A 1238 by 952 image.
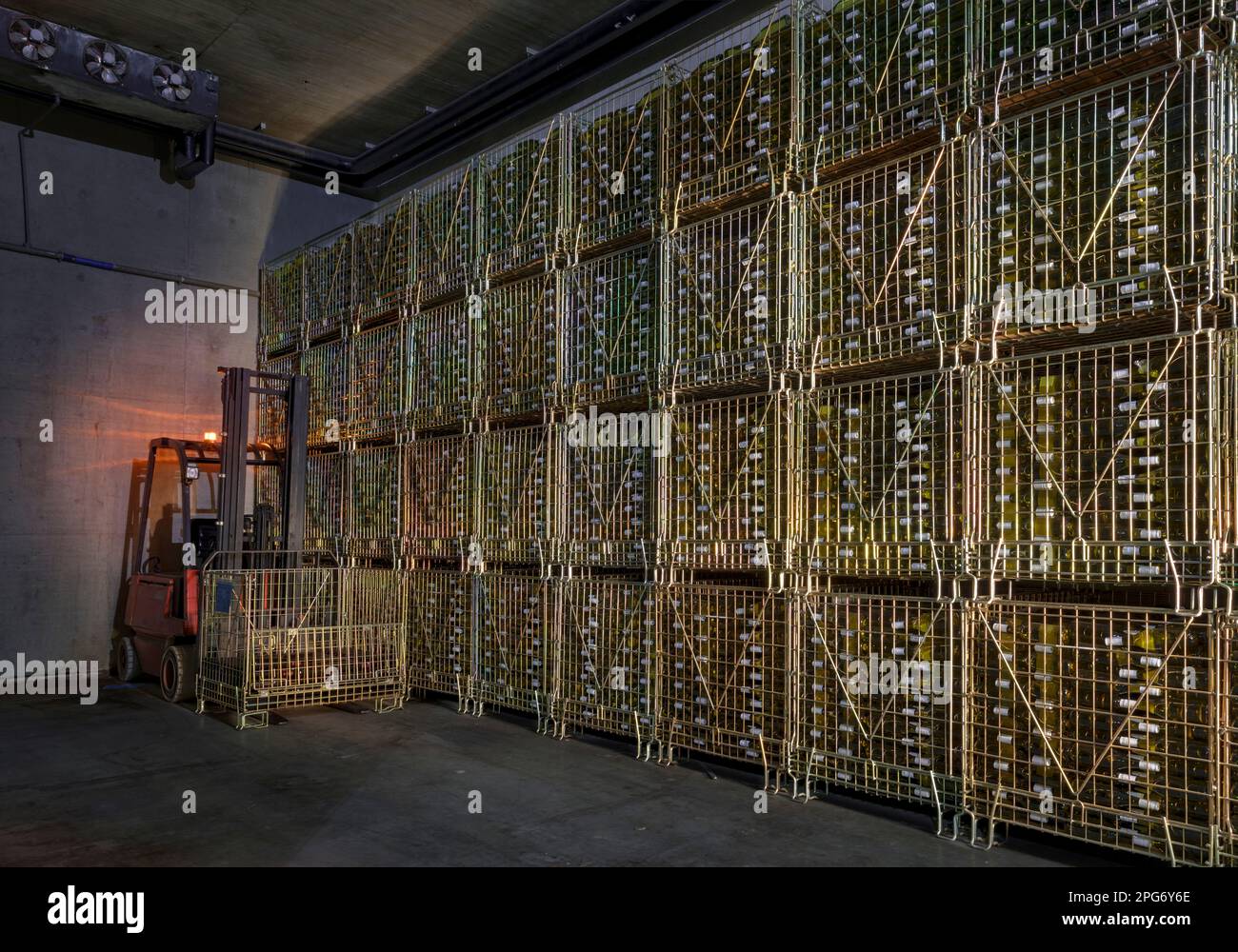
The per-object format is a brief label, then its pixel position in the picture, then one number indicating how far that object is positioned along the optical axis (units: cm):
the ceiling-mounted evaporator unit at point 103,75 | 1211
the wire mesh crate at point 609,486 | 938
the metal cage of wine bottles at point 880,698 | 674
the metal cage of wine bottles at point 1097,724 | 561
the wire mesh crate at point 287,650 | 1034
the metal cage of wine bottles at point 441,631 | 1157
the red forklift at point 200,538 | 1193
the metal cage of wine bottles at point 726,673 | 796
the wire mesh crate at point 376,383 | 1323
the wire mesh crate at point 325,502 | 1426
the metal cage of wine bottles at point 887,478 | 687
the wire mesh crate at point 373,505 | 1309
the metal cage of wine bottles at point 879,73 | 706
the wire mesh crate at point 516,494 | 1064
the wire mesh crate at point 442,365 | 1198
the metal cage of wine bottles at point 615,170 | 962
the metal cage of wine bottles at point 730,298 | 812
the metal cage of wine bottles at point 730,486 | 799
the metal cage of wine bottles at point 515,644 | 1035
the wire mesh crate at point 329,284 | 1461
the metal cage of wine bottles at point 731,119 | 830
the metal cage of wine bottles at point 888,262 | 698
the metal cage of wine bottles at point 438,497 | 1183
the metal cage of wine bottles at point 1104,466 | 567
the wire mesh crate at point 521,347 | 1072
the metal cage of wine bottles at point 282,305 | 1561
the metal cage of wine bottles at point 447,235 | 1213
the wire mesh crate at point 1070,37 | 585
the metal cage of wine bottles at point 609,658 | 912
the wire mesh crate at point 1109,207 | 572
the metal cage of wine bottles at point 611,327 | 956
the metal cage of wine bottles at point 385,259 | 1324
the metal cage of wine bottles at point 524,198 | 1073
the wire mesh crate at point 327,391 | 1439
